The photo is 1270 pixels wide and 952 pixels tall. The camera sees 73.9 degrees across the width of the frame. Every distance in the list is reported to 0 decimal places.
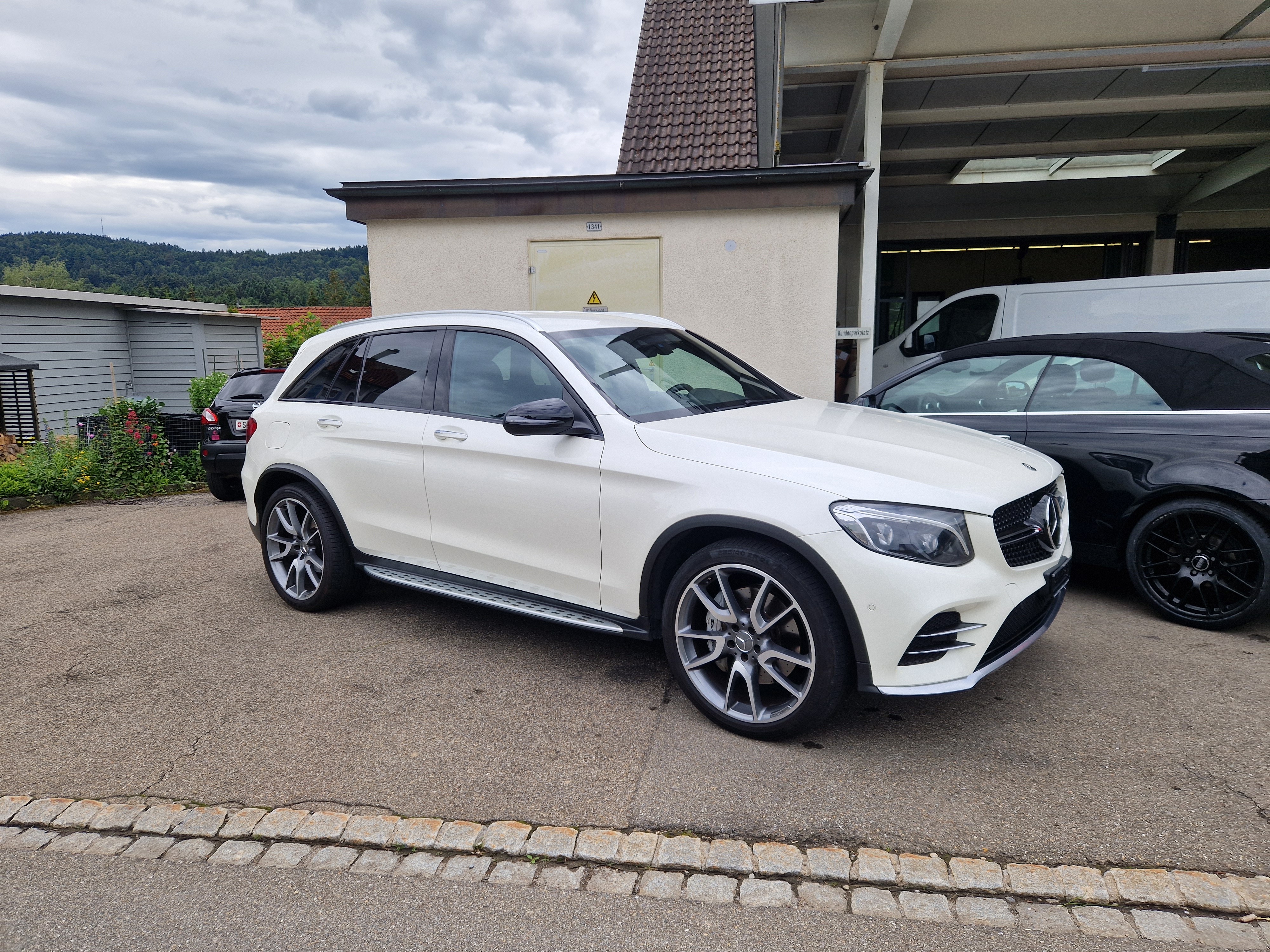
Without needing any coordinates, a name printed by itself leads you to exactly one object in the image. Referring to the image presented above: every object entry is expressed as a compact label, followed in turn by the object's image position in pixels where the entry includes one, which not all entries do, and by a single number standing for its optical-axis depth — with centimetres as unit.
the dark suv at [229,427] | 865
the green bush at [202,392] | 1359
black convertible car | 439
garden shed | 2023
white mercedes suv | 304
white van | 788
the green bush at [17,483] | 972
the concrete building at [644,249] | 869
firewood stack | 1348
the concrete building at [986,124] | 911
